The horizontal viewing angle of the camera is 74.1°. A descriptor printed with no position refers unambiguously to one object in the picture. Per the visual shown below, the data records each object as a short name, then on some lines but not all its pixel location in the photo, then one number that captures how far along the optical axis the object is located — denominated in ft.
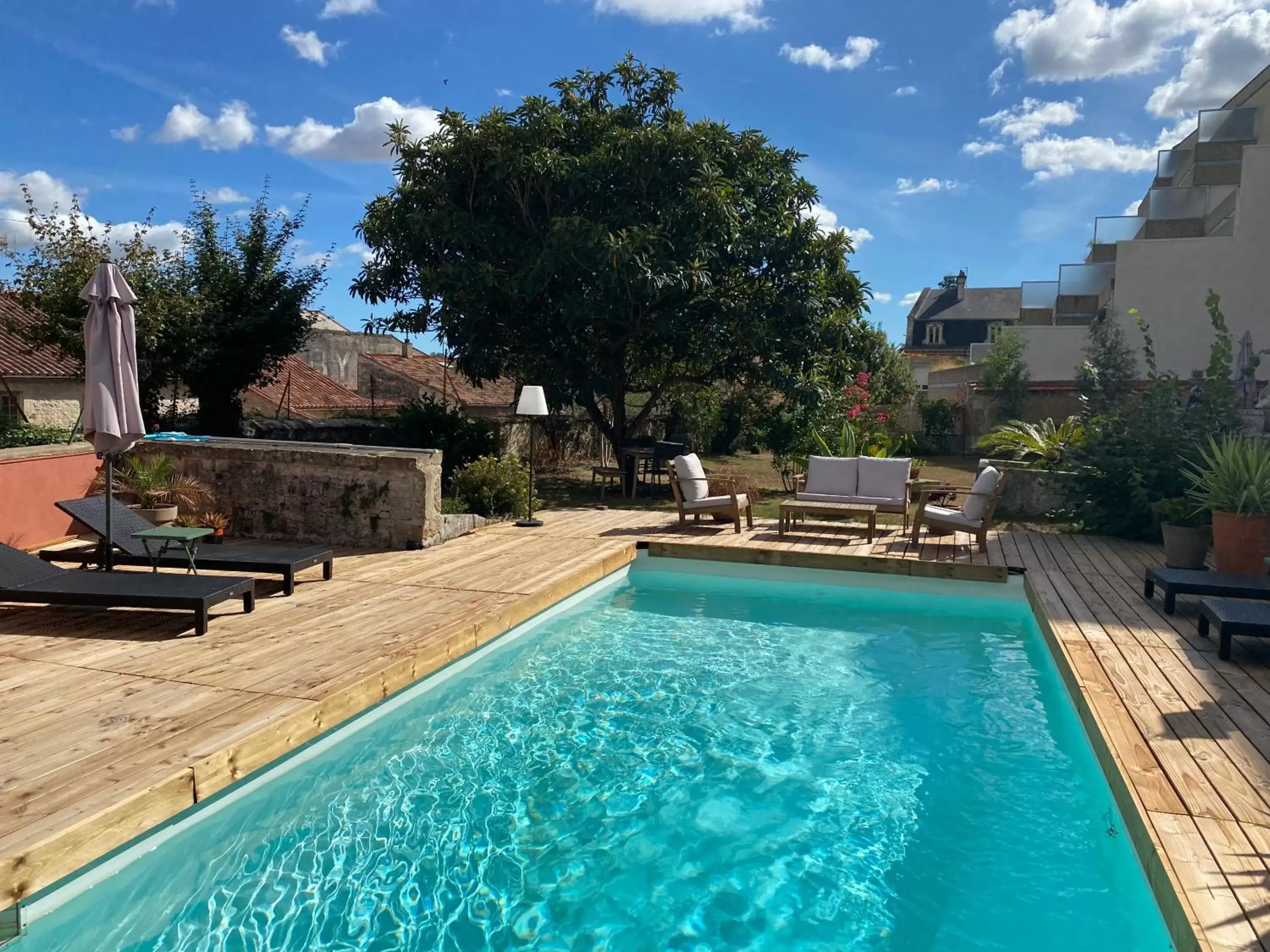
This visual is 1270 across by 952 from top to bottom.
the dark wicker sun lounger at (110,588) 16.43
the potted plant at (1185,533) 24.38
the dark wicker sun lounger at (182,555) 20.08
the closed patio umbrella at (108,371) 18.99
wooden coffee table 30.22
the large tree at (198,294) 39.01
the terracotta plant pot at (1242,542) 22.45
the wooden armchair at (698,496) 31.86
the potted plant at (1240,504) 22.57
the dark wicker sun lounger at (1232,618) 15.47
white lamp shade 31.81
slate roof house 190.70
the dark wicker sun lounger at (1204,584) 18.35
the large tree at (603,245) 38.60
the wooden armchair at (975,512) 27.07
